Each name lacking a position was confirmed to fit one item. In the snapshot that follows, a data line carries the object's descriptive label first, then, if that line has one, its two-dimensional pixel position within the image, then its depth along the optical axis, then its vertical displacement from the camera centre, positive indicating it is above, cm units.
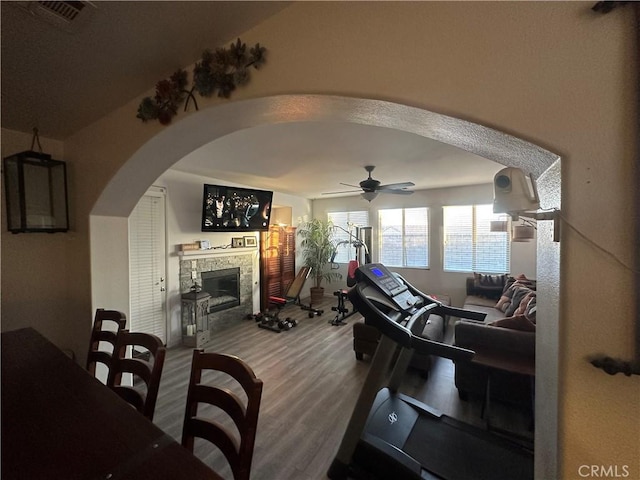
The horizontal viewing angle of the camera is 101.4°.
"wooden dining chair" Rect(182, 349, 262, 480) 88 -66
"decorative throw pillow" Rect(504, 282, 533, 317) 356 -96
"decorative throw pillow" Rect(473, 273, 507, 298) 473 -100
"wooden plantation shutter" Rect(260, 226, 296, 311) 529 -63
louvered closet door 340 -43
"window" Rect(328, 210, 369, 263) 646 +16
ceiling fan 352 +60
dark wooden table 72 -65
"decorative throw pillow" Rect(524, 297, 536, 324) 253 -84
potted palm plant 619 -42
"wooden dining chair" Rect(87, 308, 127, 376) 151 -62
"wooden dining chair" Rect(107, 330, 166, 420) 117 -66
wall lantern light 193 +32
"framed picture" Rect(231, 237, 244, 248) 473 -18
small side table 209 -111
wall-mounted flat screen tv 407 +40
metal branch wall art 118 +76
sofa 221 -111
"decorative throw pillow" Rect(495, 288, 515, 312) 395 -109
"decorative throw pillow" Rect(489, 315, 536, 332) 227 -83
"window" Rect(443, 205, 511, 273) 505 -24
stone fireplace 407 -84
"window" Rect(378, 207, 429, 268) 576 -14
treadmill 154 -139
